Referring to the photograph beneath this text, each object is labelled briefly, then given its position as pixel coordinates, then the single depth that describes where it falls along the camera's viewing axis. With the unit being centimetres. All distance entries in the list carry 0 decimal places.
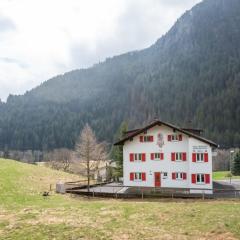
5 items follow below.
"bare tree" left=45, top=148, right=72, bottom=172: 10472
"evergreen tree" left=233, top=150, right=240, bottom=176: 10806
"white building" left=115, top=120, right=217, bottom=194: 5284
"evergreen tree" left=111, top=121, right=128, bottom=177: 7369
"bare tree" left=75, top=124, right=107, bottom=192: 5732
